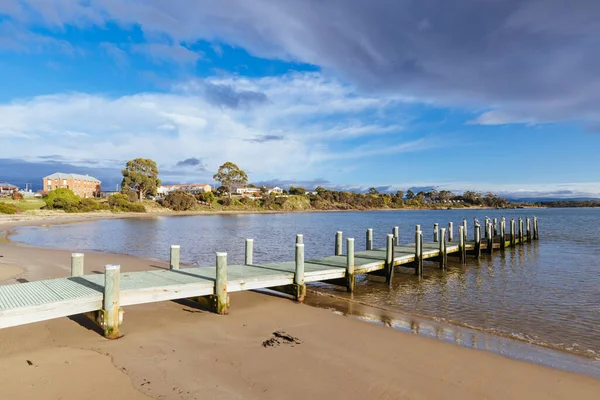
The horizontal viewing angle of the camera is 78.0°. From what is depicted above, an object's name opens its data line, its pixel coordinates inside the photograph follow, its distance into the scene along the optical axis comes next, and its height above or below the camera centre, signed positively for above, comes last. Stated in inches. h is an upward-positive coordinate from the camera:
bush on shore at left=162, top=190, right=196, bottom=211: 3263.5 -14.7
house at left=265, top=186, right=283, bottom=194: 5839.1 +187.6
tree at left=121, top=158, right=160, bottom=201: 3294.8 +201.0
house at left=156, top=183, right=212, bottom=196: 5898.6 +215.3
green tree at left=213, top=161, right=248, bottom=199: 4097.0 +268.1
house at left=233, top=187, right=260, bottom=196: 4832.7 +142.5
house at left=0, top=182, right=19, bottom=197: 4004.2 +122.1
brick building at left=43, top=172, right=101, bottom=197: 3750.0 +173.1
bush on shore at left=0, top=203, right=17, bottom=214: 1886.1 -52.9
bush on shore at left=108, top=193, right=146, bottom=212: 2748.5 -41.3
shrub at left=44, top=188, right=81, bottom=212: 2330.2 -19.0
